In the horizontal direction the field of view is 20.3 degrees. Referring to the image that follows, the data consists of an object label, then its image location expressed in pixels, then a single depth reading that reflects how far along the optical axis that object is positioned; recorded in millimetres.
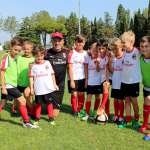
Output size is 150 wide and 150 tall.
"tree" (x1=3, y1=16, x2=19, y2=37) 90875
